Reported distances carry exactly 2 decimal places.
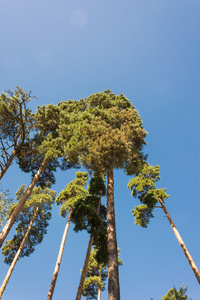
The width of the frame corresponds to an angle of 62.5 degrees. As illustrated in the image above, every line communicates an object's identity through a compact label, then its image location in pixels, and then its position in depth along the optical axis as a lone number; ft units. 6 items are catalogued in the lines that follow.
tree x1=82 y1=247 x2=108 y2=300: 57.48
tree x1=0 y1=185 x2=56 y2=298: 55.93
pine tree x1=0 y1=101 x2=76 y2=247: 46.39
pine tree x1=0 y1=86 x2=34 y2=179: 36.22
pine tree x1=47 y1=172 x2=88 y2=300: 45.16
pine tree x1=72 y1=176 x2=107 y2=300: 39.60
